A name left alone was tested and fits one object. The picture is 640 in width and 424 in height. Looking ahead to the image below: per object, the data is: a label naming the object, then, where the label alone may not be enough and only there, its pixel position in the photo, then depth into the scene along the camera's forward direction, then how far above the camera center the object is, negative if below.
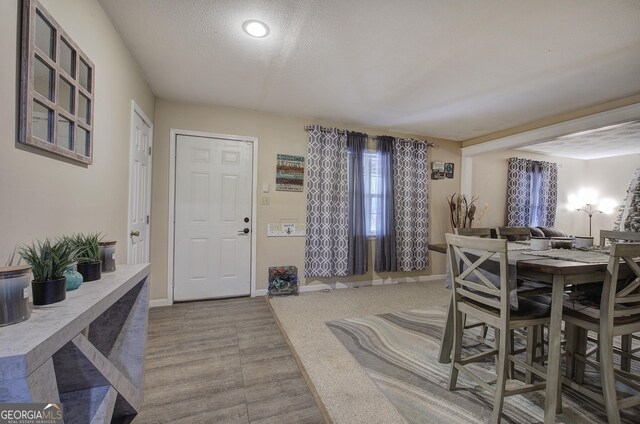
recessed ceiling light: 1.86 +1.28
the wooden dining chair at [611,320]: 1.37 -0.57
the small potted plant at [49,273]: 0.87 -0.24
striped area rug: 1.54 -1.15
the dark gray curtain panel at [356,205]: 3.89 +0.08
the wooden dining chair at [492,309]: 1.43 -0.56
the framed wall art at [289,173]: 3.62 +0.49
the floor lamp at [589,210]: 6.01 +0.17
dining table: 1.39 -0.33
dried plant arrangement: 4.55 +0.05
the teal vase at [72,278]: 1.02 -0.30
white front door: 3.26 -0.14
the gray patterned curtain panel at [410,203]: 4.17 +0.15
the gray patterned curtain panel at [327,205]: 3.72 +0.06
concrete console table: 0.57 -0.46
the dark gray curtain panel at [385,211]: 4.04 +0.01
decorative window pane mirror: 1.04 +0.52
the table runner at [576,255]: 1.63 -0.25
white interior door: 2.39 +0.16
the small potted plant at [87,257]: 1.17 -0.24
